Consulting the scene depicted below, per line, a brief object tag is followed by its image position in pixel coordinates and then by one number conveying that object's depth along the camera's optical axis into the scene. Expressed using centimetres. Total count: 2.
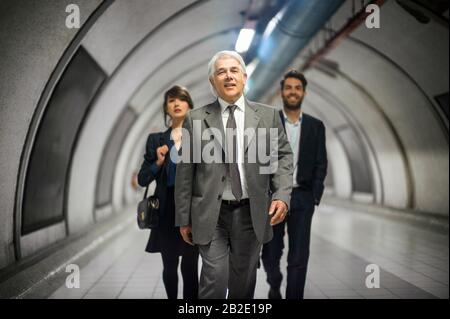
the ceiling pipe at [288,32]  546
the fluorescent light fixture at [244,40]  787
